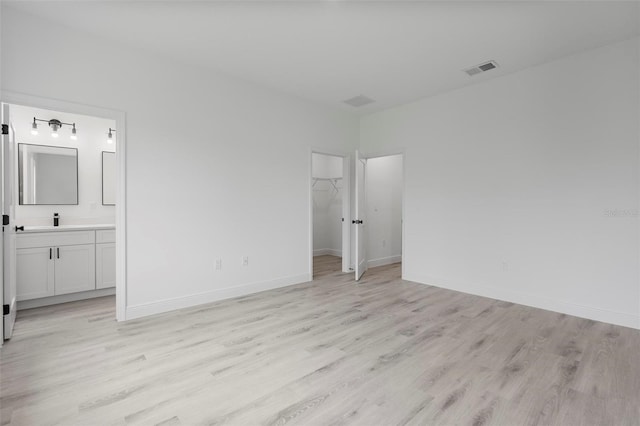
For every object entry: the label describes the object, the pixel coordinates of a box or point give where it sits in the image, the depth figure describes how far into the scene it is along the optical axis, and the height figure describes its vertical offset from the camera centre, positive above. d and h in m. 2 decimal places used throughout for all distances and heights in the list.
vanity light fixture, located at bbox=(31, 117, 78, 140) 4.00 +1.11
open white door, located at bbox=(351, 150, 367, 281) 5.02 -0.08
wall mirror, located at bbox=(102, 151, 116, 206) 4.52 +0.48
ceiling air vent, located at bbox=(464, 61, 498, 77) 3.60 +1.70
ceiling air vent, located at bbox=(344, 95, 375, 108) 4.72 +1.71
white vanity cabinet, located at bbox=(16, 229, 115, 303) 3.54 -0.64
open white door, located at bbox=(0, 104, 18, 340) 2.68 -0.11
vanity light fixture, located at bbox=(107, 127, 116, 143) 4.51 +1.09
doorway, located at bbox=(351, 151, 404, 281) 5.53 -0.02
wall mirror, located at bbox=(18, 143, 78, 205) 4.00 +0.48
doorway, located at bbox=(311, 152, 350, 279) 7.29 +0.09
